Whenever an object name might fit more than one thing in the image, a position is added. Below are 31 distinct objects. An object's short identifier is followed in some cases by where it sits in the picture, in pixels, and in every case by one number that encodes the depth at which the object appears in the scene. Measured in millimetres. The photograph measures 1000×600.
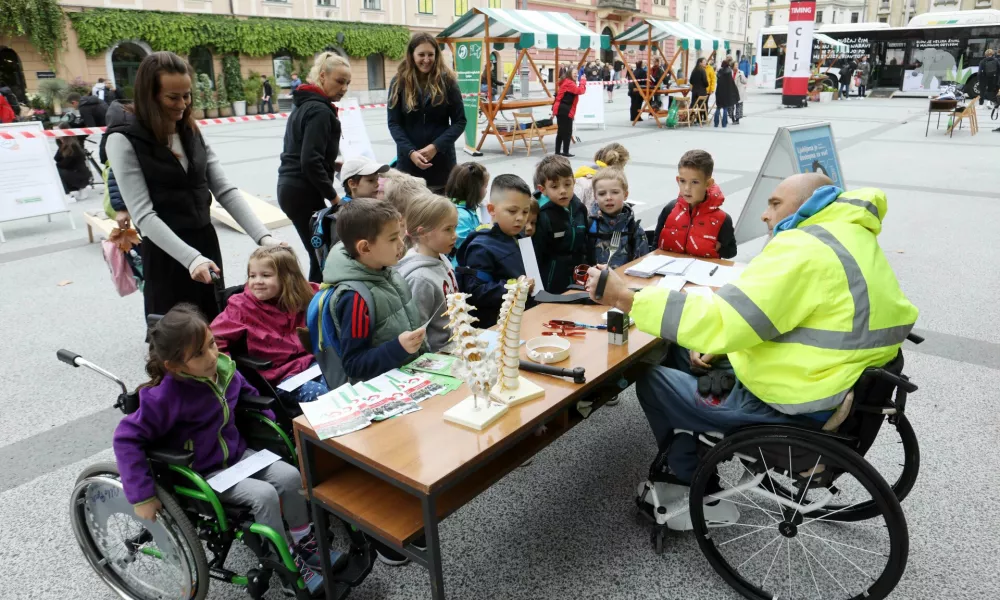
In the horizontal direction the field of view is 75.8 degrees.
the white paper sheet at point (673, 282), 2900
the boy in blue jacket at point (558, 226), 3506
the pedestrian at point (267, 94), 23734
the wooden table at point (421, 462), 1639
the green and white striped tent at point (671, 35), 15781
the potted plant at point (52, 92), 17953
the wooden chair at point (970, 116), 13787
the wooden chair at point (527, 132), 12109
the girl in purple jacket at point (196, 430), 1885
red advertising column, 18875
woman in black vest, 2684
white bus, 23062
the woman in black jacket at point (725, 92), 15695
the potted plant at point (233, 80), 23906
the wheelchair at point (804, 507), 1854
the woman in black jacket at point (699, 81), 16031
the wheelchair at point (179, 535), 1916
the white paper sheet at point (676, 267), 3166
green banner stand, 11969
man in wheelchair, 1829
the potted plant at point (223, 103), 23562
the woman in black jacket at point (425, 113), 4438
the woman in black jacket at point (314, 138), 3814
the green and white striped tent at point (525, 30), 12141
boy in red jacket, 3475
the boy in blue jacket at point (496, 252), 2939
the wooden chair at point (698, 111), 16125
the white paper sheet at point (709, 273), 2987
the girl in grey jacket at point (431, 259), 2508
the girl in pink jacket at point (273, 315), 2673
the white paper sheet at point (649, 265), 3171
